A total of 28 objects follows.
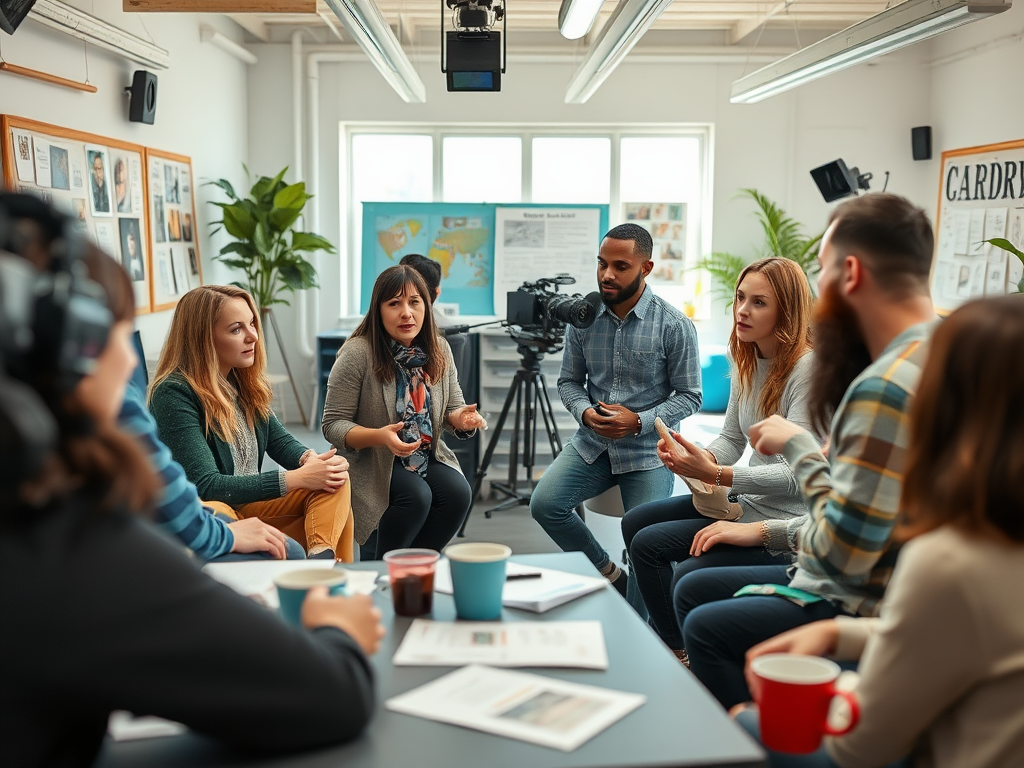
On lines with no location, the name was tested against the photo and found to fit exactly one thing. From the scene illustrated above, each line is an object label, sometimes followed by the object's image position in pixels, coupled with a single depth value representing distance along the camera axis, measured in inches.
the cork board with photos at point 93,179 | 156.5
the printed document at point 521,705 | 40.4
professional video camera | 165.3
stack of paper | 56.9
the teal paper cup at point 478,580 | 53.7
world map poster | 275.6
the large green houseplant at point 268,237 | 240.1
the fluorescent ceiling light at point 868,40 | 141.1
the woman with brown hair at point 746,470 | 92.7
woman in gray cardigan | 124.0
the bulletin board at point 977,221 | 236.7
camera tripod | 185.2
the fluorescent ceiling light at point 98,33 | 152.8
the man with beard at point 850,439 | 58.5
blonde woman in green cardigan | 96.2
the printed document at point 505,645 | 48.1
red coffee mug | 42.9
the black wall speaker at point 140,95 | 196.4
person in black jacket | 29.8
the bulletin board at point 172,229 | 213.5
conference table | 38.1
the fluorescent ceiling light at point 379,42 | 152.8
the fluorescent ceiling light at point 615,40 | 150.7
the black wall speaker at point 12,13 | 122.8
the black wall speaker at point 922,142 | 276.2
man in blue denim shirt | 126.0
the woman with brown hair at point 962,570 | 40.3
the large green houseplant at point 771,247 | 271.3
